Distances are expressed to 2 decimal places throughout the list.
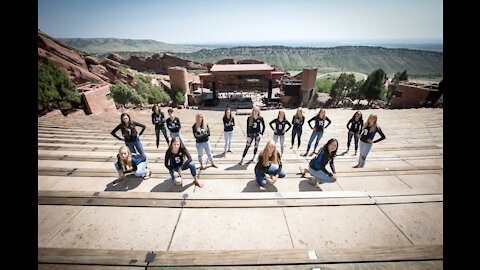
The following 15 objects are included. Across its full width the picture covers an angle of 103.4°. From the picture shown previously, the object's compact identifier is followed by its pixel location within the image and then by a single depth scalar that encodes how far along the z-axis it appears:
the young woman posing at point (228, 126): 6.20
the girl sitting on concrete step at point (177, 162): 4.35
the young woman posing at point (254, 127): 5.87
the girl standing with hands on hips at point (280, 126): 6.21
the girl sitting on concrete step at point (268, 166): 4.30
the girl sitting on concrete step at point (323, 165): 4.32
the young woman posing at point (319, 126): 6.43
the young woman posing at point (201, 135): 5.39
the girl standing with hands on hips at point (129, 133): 5.62
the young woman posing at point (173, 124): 6.84
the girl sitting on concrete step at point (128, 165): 4.39
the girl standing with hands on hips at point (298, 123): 6.75
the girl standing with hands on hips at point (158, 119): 7.38
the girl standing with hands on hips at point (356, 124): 6.43
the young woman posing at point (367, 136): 5.50
